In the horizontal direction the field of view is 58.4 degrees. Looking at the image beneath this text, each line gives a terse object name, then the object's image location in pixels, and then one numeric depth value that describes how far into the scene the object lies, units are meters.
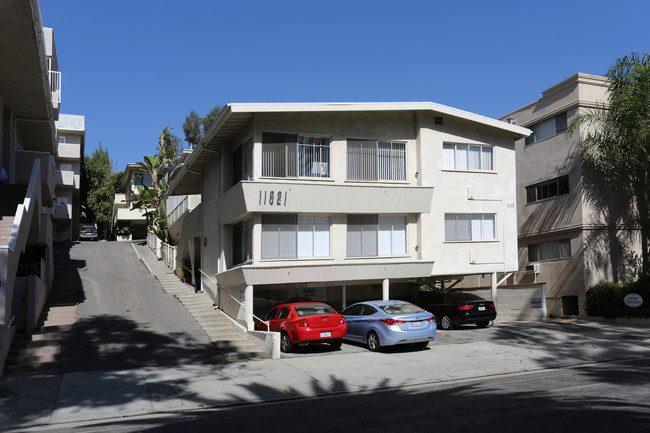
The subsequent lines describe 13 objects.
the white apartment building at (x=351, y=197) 20.06
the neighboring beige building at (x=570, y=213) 25.52
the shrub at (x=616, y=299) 22.75
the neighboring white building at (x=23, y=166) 14.72
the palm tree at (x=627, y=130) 23.08
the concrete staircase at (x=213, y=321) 17.20
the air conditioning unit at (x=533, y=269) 27.89
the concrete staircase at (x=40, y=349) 14.34
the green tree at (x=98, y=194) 57.69
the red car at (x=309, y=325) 16.81
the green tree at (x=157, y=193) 37.16
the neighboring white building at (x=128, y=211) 50.06
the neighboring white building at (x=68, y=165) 47.50
